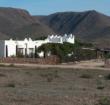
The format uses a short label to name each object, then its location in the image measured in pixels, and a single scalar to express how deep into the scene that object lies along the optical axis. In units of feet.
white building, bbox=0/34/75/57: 299.58
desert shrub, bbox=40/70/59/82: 125.62
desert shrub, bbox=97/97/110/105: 64.22
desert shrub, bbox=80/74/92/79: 140.36
